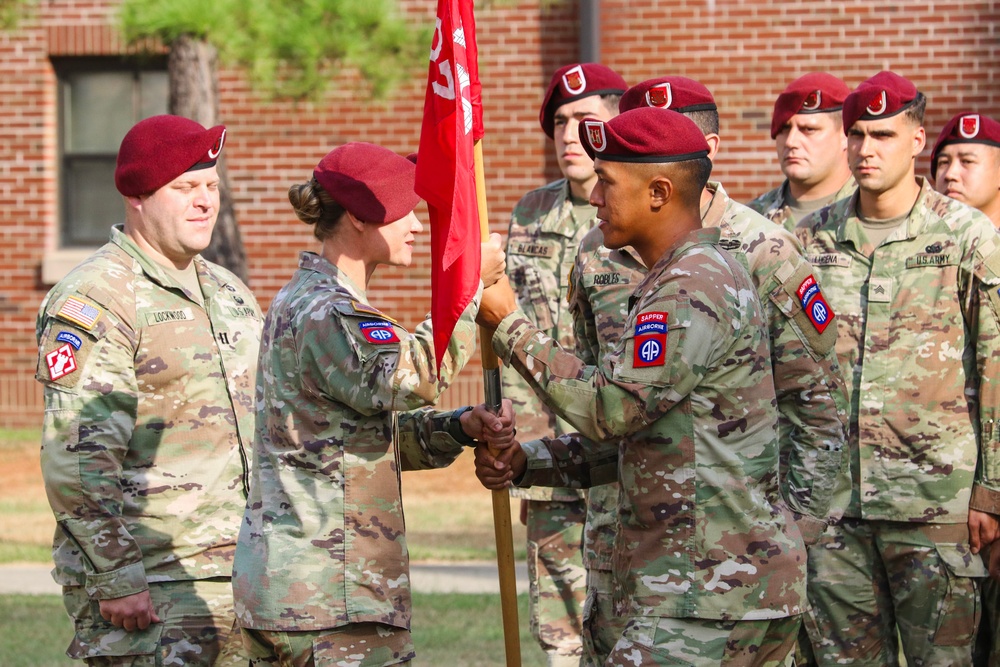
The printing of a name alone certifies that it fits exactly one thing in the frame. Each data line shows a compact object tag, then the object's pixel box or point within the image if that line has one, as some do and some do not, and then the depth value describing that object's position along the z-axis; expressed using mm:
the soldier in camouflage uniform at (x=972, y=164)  13148
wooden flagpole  8297
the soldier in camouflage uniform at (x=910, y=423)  10734
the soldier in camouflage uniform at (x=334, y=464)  7504
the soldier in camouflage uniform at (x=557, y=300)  12328
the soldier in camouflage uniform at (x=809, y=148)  12664
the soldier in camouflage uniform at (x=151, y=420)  8648
